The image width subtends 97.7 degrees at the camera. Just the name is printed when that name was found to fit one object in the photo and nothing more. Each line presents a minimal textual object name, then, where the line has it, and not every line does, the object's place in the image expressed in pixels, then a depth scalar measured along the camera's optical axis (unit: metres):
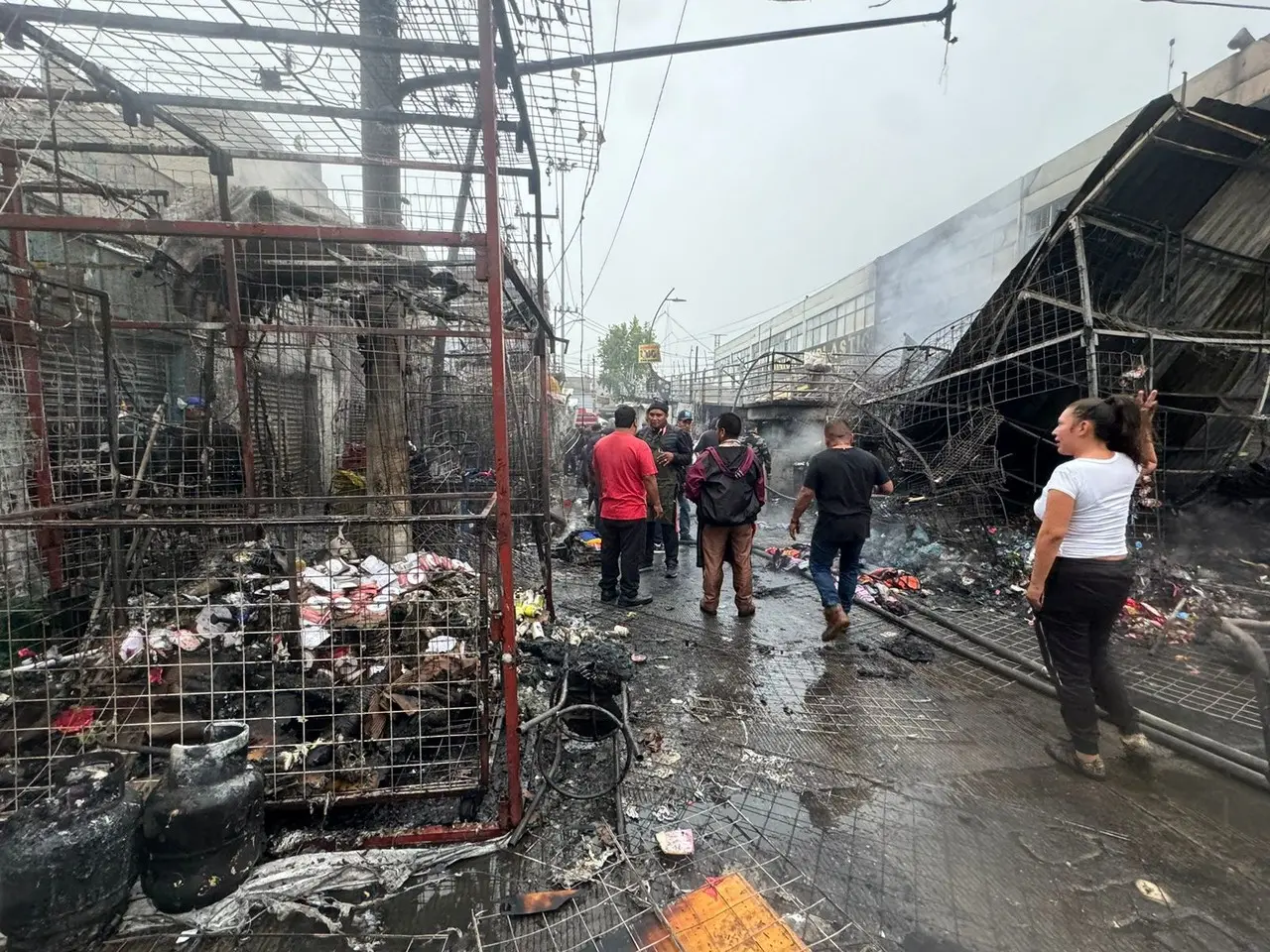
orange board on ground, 2.10
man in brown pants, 5.32
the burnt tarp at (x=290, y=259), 4.26
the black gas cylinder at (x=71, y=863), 1.89
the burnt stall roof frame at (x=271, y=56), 2.77
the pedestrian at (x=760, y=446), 7.77
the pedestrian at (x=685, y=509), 8.20
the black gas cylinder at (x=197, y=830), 2.12
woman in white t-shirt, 2.98
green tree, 43.56
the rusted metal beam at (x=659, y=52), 3.83
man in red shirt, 5.67
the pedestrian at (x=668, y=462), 7.22
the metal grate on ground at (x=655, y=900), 2.12
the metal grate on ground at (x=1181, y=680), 3.79
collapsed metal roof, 5.59
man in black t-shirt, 4.97
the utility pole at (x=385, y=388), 5.11
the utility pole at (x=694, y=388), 22.38
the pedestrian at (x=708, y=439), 5.92
